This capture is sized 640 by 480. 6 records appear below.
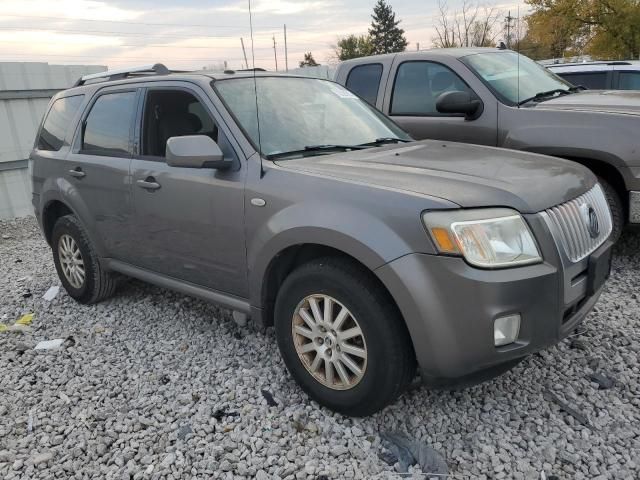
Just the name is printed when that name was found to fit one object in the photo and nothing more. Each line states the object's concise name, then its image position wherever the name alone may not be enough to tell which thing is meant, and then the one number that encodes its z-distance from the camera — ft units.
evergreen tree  190.29
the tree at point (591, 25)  63.16
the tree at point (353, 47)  155.43
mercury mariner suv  7.65
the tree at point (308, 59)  167.43
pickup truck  14.35
